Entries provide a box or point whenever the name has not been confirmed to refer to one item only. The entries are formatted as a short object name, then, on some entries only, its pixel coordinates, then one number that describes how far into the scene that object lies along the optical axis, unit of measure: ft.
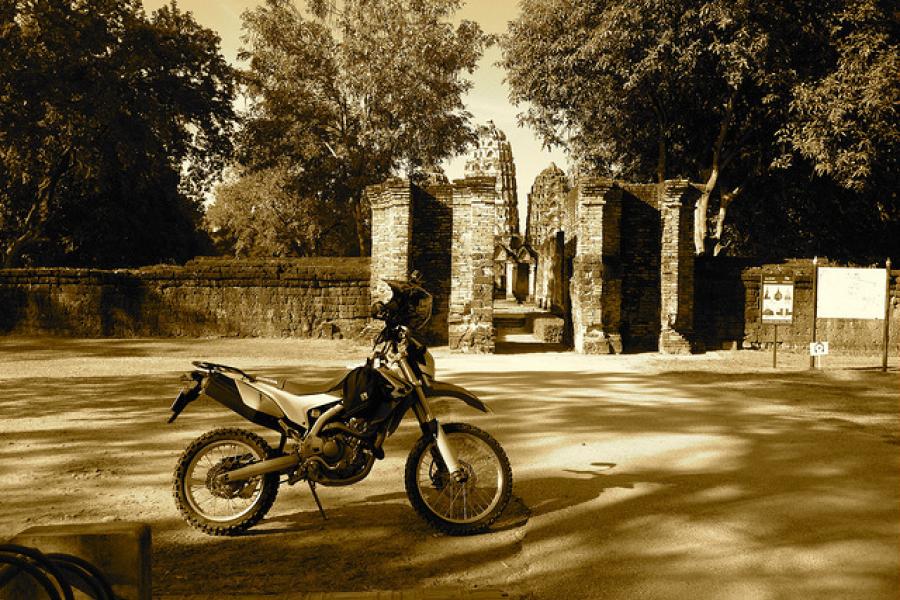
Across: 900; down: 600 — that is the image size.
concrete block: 7.61
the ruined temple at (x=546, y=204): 101.19
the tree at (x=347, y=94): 75.82
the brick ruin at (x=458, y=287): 46.11
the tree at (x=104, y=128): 55.47
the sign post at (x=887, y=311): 37.11
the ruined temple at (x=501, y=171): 128.16
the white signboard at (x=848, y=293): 37.86
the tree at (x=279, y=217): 83.61
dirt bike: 12.96
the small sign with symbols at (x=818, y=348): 37.63
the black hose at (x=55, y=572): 6.75
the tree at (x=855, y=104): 47.17
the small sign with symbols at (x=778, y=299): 40.22
